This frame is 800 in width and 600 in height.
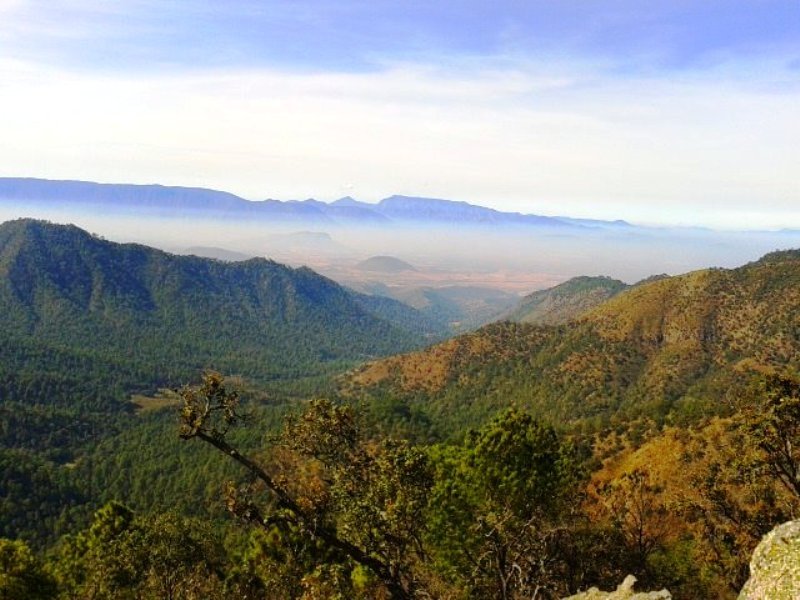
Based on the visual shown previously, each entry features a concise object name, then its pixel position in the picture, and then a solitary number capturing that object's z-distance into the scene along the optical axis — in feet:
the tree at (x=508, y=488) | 89.66
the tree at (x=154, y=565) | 91.15
